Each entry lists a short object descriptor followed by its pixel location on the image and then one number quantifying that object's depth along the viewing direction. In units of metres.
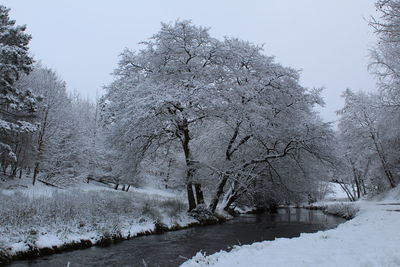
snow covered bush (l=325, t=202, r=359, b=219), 26.26
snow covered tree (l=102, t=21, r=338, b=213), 18.53
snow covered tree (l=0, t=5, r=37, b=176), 23.11
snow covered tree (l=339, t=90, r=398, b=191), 32.03
